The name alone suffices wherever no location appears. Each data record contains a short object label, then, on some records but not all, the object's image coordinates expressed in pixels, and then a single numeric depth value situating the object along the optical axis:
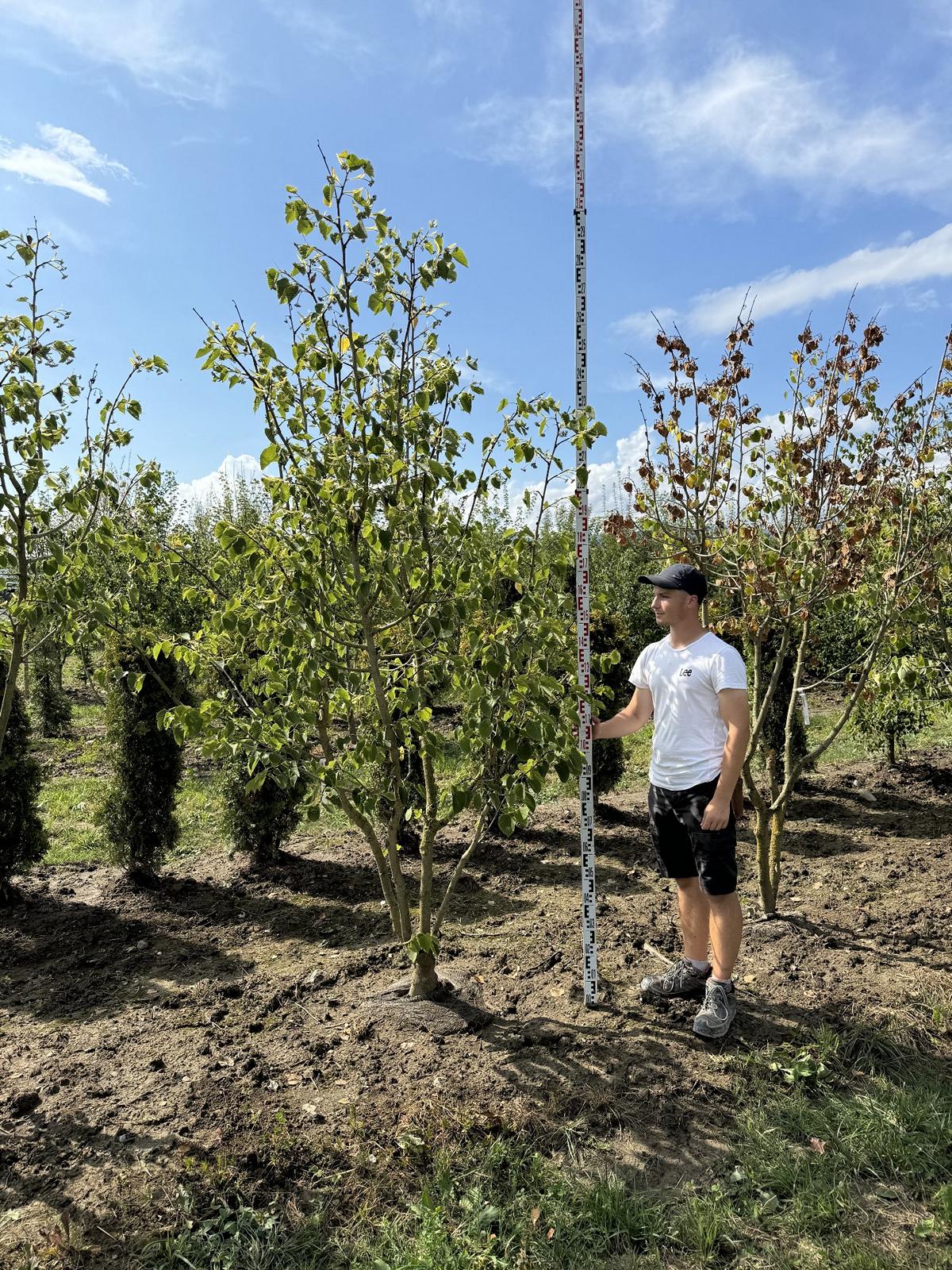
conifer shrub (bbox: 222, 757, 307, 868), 6.50
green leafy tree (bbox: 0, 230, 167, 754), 3.22
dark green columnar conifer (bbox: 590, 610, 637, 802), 7.52
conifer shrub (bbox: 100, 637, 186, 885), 6.27
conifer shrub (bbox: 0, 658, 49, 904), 6.05
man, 3.61
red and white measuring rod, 3.91
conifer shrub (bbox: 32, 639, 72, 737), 12.41
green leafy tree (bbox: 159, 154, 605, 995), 3.18
